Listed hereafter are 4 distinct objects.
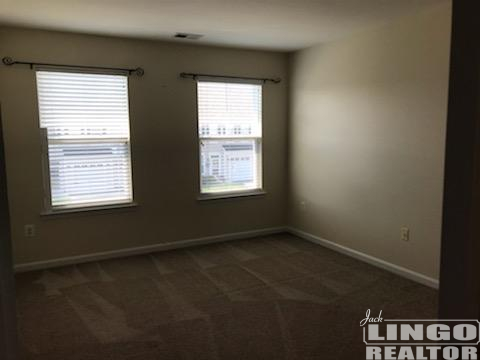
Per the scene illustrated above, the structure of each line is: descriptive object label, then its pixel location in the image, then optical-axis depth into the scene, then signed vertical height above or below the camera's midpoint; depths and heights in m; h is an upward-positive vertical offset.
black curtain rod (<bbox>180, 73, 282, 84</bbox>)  4.37 +0.71
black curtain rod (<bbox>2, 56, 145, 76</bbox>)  3.58 +0.71
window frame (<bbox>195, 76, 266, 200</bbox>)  4.54 -0.23
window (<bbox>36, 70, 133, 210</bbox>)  3.82 +0.01
